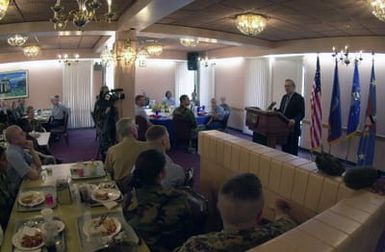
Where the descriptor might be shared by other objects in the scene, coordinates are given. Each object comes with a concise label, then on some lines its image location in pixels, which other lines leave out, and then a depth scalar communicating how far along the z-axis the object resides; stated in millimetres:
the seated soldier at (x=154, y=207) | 2039
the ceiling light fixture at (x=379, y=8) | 2748
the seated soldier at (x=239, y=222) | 1364
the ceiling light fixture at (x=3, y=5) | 2430
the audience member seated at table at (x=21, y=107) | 8767
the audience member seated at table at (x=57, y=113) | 8594
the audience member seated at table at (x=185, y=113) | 6973
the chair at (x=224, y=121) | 8219
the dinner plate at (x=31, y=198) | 2348
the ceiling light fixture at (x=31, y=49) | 7835
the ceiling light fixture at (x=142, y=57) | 8695
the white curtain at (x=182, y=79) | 12188
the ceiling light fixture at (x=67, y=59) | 10352
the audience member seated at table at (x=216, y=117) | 8055
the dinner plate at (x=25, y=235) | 1809
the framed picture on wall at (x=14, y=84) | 10070
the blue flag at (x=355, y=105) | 5922
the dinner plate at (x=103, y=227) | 1931
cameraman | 5605
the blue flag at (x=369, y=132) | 5613
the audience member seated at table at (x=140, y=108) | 7031
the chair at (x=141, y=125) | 6988
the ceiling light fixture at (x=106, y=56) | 7339
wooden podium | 4852
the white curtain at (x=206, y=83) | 11320
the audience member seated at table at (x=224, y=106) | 8612
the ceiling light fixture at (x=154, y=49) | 8461
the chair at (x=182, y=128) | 7014
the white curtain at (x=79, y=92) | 10977
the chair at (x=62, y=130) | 8181
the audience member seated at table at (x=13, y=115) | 7059
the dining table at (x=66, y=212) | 1877
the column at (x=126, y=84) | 5708
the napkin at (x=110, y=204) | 2324
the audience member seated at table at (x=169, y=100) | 10114
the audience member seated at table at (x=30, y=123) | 6391
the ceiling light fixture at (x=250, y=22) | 4410
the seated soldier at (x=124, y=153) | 3137
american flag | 6363
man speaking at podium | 5223
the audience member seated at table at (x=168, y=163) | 2770
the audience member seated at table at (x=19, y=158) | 2895
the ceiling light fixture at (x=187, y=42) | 7232
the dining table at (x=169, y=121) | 7637
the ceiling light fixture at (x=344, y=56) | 5762
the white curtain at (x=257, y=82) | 8914
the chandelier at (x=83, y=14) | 2158
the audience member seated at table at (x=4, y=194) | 2377
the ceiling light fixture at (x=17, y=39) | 5465
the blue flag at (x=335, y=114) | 6145
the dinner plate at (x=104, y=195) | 2418
